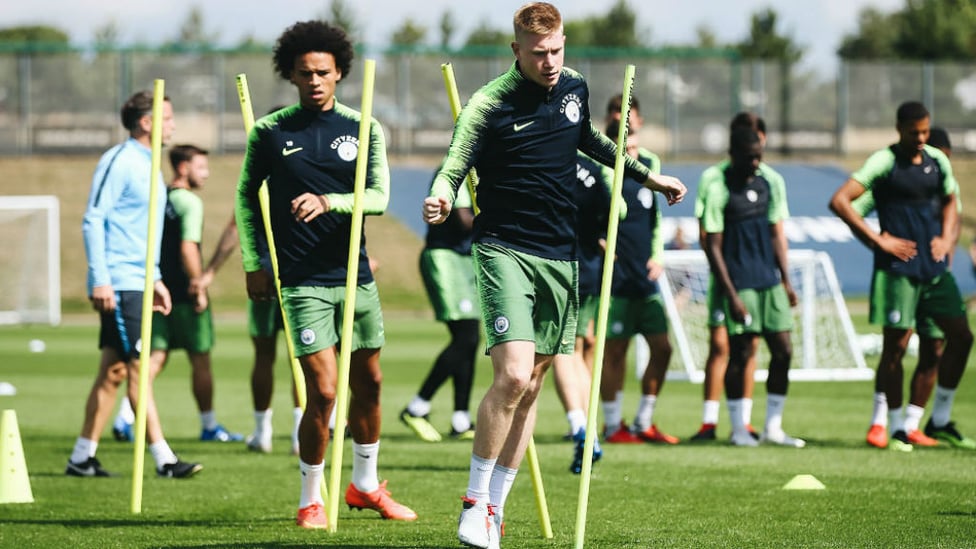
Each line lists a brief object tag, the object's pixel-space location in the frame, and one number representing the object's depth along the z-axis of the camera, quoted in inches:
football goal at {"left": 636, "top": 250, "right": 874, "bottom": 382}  1389.0
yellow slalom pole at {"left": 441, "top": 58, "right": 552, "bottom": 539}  541.3
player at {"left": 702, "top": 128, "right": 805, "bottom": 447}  882.8
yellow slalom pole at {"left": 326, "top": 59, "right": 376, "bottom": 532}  532.4
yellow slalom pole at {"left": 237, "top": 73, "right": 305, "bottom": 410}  599.8
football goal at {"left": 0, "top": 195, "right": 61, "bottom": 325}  2488.9
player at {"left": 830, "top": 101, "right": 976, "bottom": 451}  839.7
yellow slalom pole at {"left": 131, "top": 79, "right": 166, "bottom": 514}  620.7
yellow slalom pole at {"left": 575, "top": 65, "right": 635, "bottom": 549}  476.7
